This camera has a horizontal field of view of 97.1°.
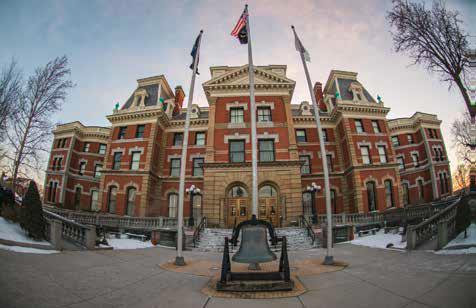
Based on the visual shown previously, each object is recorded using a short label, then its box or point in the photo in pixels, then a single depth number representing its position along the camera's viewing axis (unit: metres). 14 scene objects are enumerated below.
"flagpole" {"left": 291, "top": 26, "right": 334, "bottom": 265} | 7.20
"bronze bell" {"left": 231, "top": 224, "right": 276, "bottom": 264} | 4.95
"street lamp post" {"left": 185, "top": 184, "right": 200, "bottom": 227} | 17.80
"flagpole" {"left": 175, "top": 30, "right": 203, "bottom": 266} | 7.68
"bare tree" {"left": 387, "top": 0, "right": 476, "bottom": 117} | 9.44
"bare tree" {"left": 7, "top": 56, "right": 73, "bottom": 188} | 16.67
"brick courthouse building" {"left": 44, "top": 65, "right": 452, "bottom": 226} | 19.66
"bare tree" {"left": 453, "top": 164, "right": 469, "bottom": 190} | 32.36
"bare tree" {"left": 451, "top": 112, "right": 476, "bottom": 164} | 25.34
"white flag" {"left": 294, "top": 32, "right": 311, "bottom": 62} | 9.70
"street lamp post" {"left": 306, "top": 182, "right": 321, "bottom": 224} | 18.50
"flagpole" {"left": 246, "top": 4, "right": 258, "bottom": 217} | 7.37
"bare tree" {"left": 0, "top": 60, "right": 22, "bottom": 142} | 14.46
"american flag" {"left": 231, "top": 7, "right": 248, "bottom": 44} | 9.98
